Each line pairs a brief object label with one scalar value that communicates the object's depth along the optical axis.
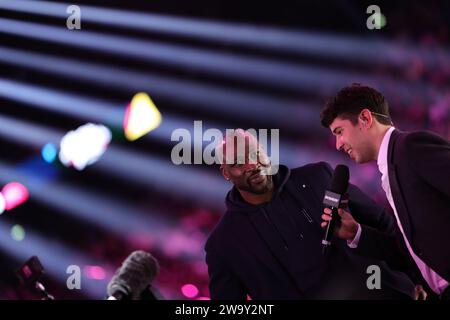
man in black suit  4.15
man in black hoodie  5.50
